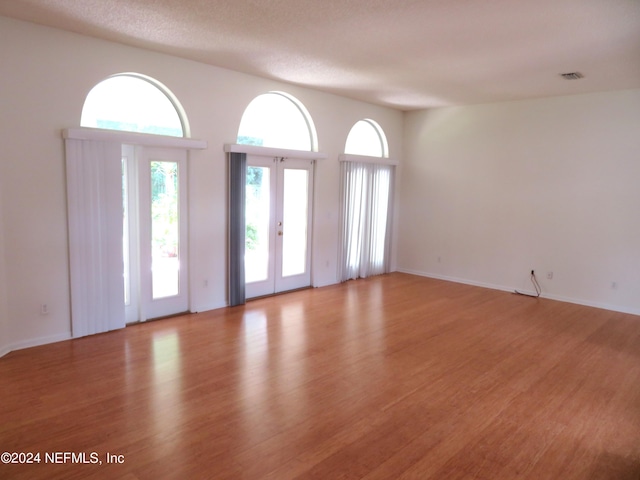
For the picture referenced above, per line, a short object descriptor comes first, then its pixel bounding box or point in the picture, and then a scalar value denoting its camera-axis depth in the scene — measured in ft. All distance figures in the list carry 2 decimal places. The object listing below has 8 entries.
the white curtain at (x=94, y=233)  13.84
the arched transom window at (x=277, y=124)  19.03
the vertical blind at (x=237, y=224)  17.87
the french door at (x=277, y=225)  19.43
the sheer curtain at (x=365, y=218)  23.56
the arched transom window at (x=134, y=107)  14.55
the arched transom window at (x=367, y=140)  24.22
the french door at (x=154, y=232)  15.46
